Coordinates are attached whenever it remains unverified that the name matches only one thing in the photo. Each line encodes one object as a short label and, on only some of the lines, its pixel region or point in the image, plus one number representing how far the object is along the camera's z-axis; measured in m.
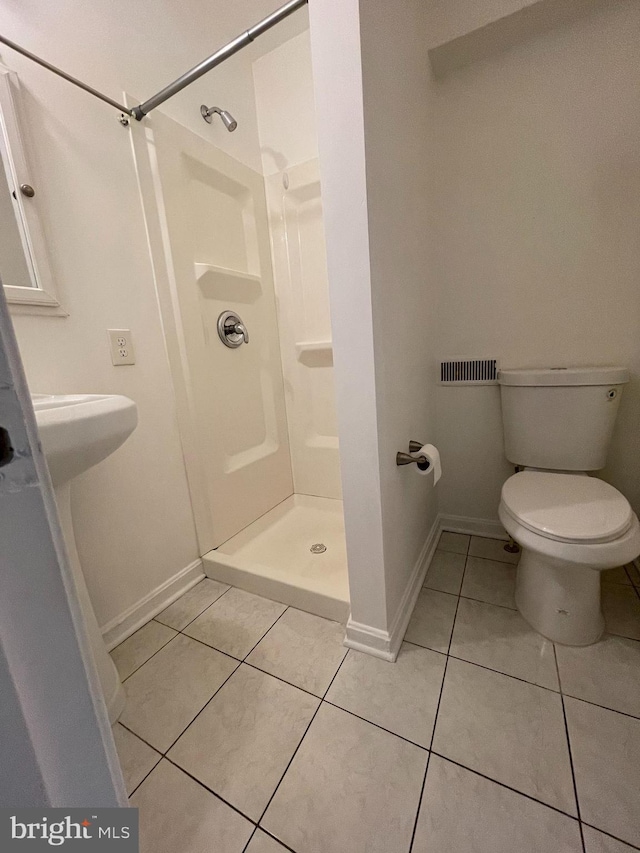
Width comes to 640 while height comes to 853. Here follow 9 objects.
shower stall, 1.28
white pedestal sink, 0.58
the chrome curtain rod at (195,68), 0.87
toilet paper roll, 1.01
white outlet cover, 1.13
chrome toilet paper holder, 1.01
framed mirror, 0.88
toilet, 0.90
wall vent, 1.45
